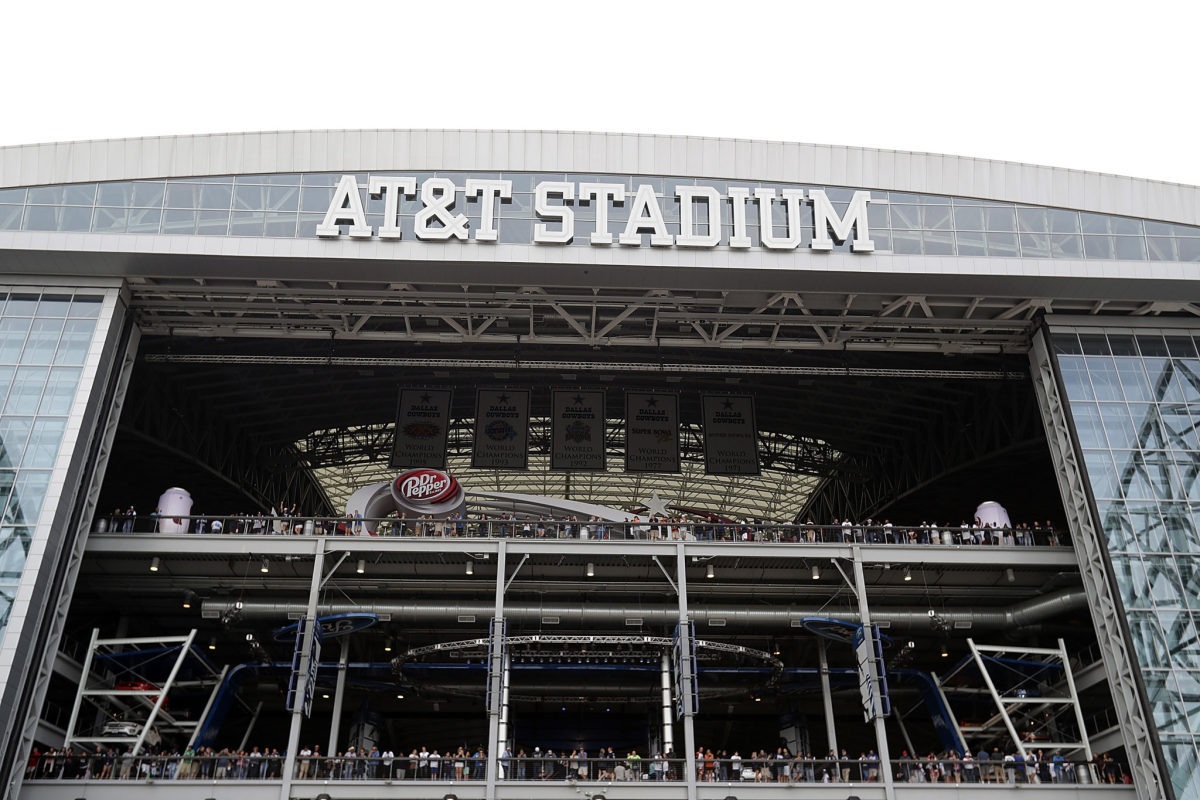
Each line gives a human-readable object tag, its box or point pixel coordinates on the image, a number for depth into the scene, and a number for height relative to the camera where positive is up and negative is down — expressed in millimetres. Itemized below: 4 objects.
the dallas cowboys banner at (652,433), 45062 +18038
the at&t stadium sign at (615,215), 37156 +21915
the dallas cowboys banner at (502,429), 45312 +18326
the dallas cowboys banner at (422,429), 45281 +18417
